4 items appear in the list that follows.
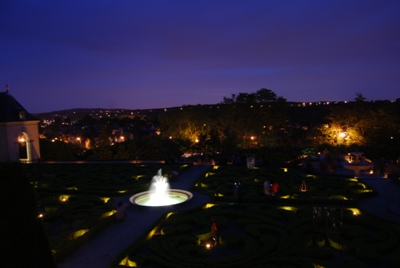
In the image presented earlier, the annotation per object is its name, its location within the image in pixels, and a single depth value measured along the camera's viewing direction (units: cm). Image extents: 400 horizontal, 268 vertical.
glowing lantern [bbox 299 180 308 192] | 1691
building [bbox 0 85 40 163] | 2975
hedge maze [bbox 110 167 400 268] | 944
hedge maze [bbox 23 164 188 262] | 1162
